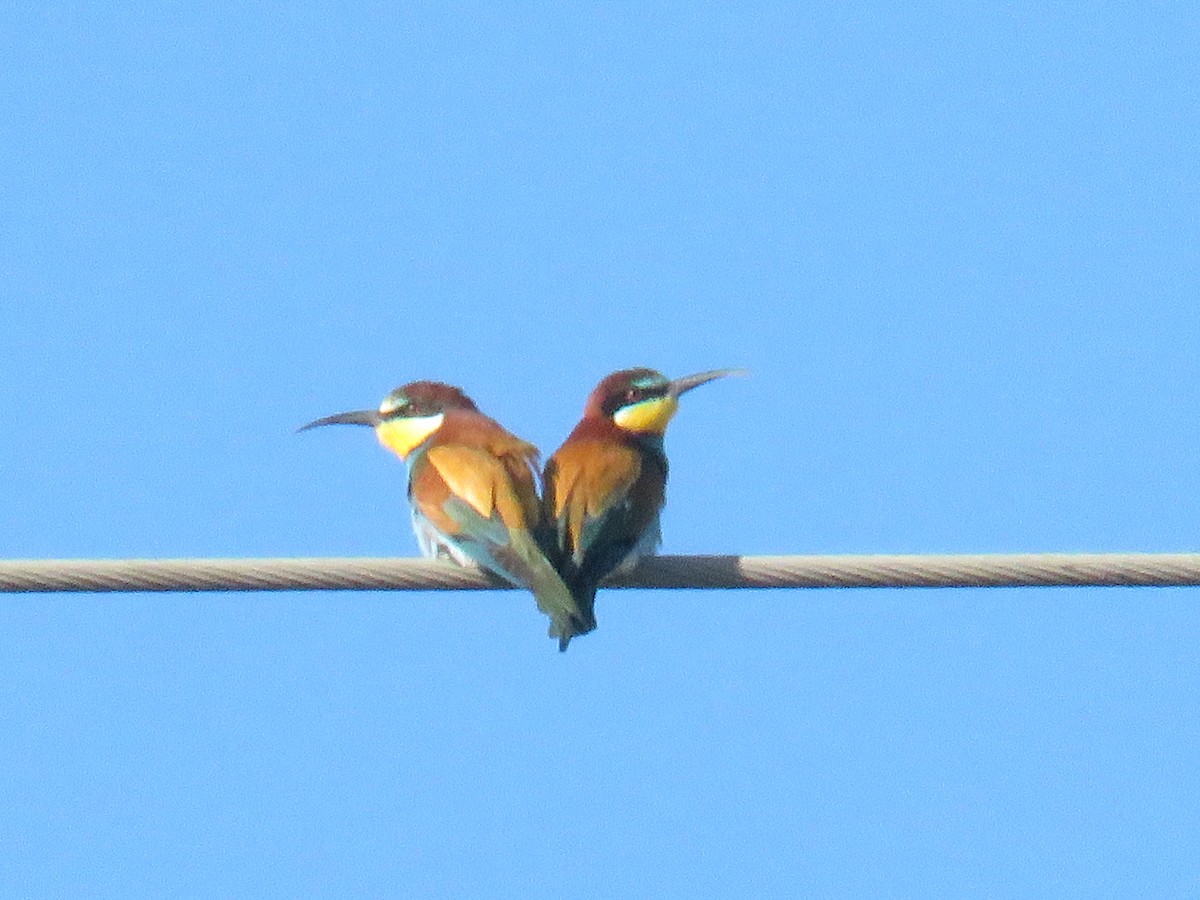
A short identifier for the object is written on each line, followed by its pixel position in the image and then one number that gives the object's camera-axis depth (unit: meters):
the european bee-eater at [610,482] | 10.51
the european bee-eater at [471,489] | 10.30
